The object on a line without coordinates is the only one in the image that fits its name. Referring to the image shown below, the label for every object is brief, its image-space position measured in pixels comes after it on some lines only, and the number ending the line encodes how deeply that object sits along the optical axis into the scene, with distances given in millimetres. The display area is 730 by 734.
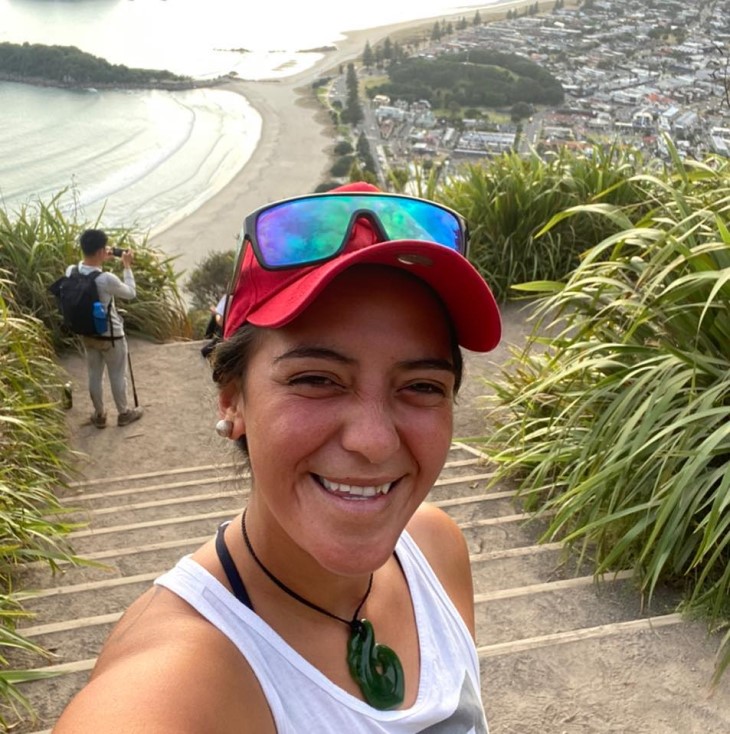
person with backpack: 5184
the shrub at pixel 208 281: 13805
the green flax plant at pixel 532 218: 6535
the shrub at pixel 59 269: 6492
